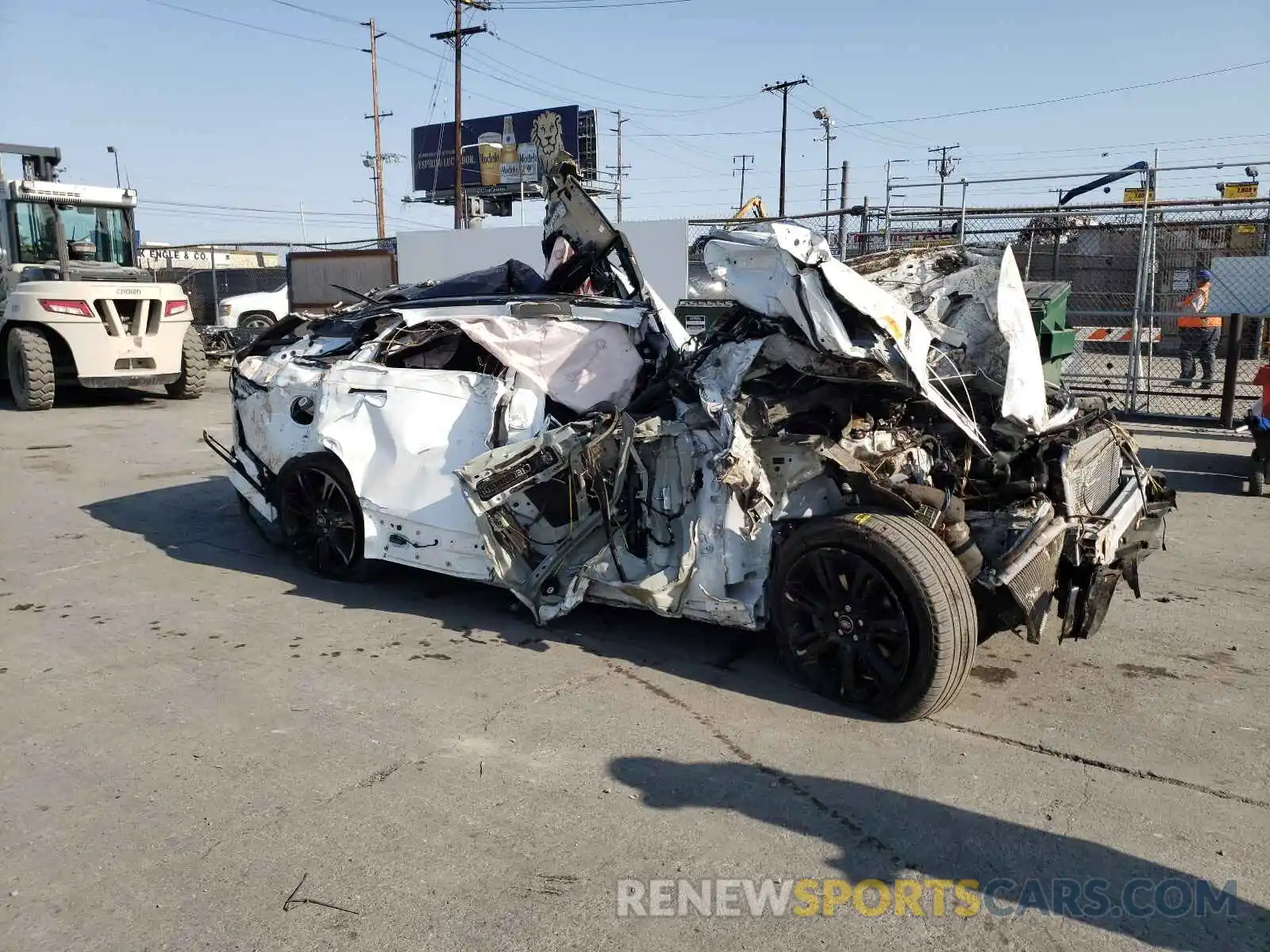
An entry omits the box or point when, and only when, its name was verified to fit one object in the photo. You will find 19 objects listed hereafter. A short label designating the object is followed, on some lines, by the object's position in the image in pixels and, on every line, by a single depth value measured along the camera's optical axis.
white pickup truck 24.61
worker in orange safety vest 10.98
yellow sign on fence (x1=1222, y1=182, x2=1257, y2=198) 18.22
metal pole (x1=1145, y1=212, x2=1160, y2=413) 10.62
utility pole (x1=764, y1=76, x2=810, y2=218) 38.56
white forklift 13.50
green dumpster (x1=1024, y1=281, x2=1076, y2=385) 7.66
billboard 42.88
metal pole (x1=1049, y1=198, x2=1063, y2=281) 10.84
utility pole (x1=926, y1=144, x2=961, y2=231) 38.06
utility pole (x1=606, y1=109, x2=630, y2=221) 53.96
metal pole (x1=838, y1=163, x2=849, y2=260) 11.93
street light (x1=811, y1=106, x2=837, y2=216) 36.78
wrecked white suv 3.83
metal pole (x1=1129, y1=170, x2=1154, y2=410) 10.59
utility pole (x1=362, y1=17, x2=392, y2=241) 34.78
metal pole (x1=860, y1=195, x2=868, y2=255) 12.03
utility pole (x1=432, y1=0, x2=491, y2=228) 29.81
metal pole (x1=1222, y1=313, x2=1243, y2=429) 9.72
